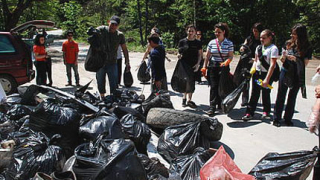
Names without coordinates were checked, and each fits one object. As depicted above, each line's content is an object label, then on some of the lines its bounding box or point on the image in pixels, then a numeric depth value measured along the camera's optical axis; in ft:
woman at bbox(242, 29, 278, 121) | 17.72
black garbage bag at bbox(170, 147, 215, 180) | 10.57
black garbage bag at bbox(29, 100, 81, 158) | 12.62
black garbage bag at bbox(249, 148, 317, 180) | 9.46
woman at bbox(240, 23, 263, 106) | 20.17
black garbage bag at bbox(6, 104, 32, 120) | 15.21
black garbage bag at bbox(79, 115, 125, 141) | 12.44
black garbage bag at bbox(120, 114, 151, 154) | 13.37
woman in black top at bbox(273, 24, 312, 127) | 16.49
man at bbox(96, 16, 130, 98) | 19.82
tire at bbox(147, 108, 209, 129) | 15.03
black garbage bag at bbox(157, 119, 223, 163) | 13.05
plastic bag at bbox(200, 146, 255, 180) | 8.68
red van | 24.71
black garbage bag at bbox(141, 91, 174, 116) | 17.92
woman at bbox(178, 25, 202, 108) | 21.26
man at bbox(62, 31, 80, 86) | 29.78
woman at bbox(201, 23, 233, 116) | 19.80
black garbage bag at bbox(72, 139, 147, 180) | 9.16
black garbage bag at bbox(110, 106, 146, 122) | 15.62
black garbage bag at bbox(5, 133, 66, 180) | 10.02
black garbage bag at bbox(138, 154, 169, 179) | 10.88
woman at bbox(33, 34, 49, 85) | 27.63
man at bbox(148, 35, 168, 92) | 19.70
